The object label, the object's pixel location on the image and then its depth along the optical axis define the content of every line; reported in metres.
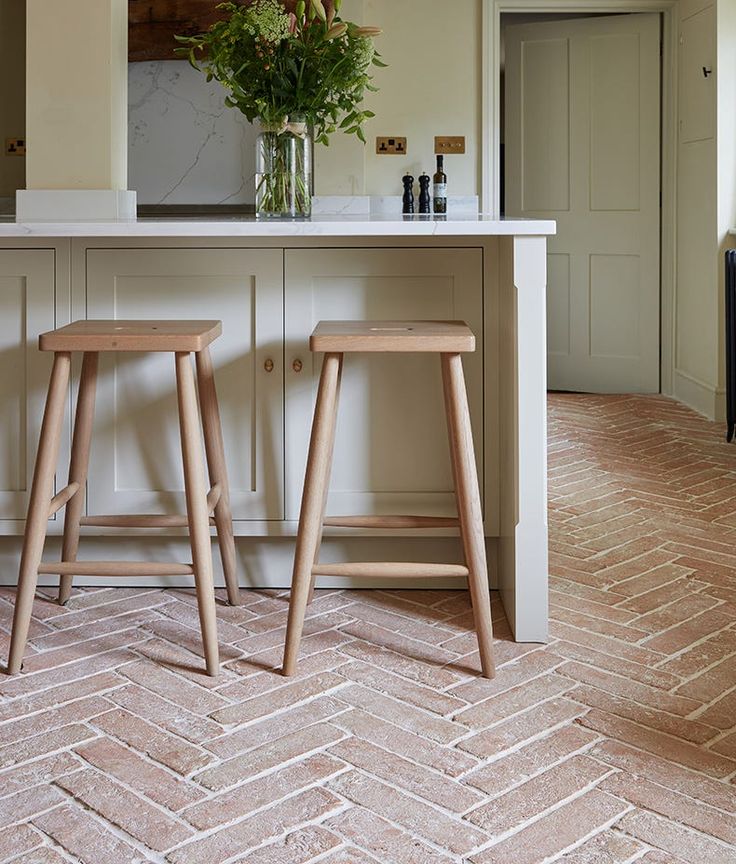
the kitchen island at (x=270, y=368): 2.93
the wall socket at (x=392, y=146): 6.29
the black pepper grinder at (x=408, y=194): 6.12
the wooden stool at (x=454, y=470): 2.45
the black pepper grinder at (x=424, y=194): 6.15
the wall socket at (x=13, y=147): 6.35
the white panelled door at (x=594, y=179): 6.84
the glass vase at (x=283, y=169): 2.99
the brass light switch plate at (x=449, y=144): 6.30
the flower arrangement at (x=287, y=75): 2.91
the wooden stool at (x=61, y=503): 2.48
